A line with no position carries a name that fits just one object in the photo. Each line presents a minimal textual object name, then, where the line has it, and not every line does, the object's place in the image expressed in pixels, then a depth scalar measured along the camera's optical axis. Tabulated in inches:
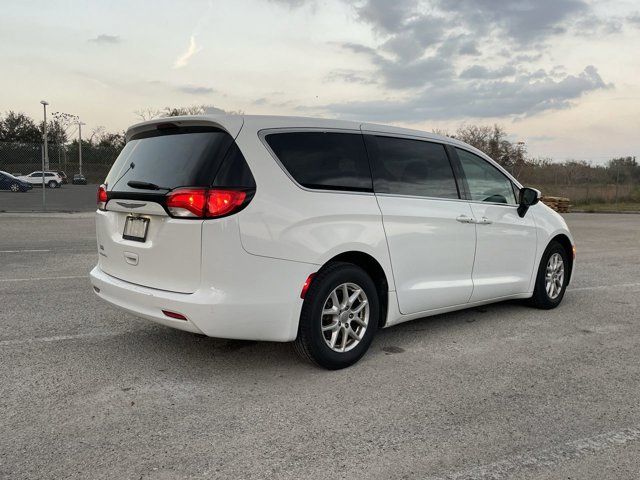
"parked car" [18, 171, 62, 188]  1569.9
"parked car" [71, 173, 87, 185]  2069.4
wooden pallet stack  1098.5
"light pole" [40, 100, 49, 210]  740.0
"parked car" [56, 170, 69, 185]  1987.1
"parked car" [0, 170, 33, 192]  1347.2
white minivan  139.2
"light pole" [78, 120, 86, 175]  1966.7
